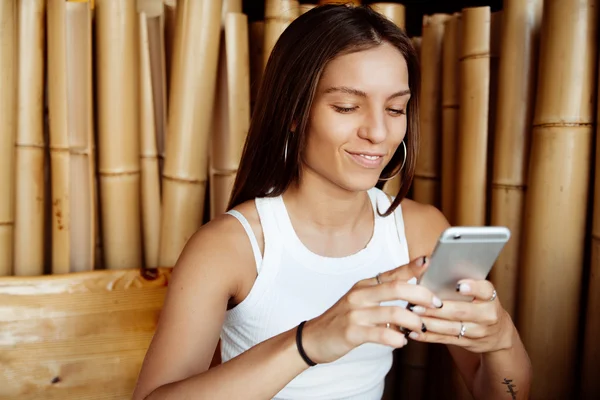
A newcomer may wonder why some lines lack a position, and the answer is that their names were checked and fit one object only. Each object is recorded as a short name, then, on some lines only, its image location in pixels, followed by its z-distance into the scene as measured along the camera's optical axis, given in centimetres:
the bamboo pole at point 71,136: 127
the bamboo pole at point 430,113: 130
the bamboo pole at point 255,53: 141
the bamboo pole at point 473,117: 118
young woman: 84
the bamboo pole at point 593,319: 104
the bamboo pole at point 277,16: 129
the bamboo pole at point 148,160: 135
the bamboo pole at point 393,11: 129
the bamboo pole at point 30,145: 127
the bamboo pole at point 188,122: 128
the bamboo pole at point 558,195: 103
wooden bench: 118
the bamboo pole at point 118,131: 129
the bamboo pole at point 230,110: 131
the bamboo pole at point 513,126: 112
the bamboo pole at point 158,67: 137
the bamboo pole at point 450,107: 126
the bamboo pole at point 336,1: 131
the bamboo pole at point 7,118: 126
